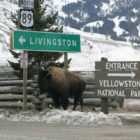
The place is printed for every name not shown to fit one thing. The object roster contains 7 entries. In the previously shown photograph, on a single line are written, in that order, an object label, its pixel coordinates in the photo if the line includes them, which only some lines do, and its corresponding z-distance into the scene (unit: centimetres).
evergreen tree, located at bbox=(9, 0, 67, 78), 3334
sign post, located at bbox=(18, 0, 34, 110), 2088
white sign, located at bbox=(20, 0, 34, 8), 2084
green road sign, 2092
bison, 2066
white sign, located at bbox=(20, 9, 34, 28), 2086
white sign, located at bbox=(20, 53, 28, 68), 2114
